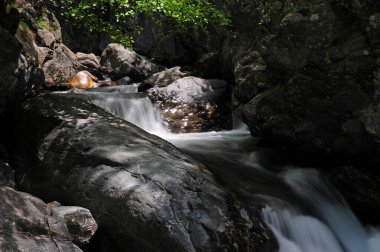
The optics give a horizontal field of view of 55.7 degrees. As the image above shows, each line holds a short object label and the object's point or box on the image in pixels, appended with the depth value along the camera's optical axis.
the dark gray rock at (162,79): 12.17
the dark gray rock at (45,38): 16.39
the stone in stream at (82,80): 15.83
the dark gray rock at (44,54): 15.51
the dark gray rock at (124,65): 20.11
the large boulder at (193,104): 10.55
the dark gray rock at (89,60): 21.47
